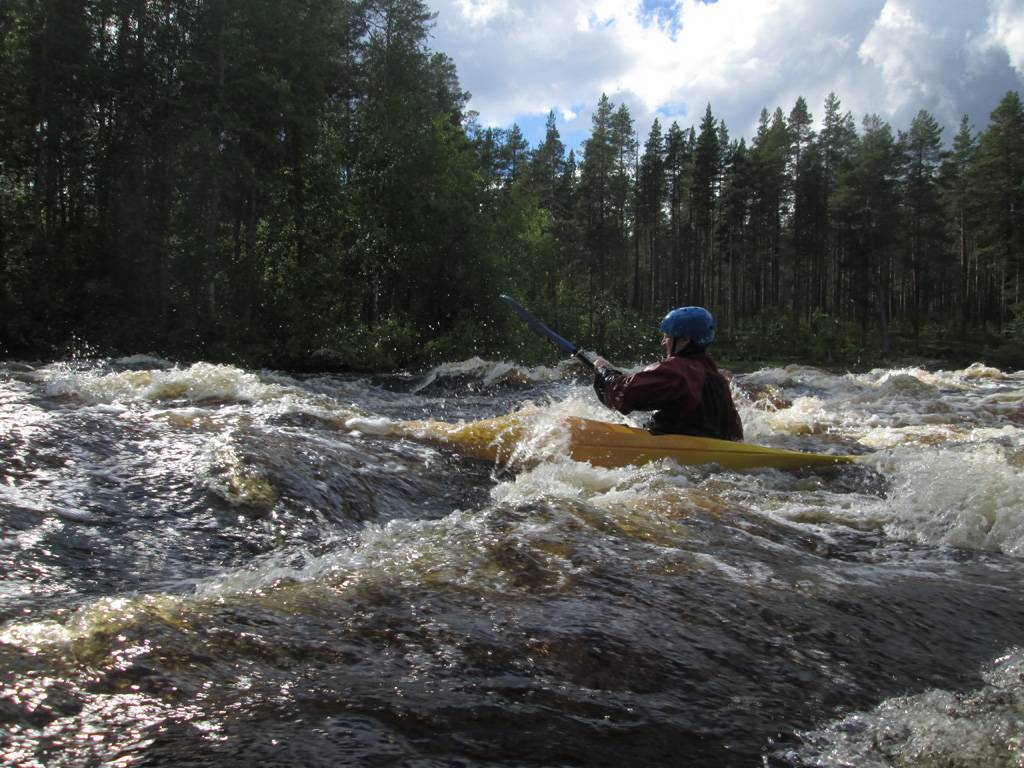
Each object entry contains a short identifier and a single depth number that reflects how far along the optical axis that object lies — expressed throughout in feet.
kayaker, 18.66
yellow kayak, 18.67
